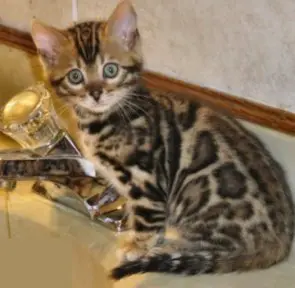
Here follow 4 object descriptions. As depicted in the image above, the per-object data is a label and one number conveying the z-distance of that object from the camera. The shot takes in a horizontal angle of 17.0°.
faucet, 0.93
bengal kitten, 0.89
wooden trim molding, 0.92
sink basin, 0.87
